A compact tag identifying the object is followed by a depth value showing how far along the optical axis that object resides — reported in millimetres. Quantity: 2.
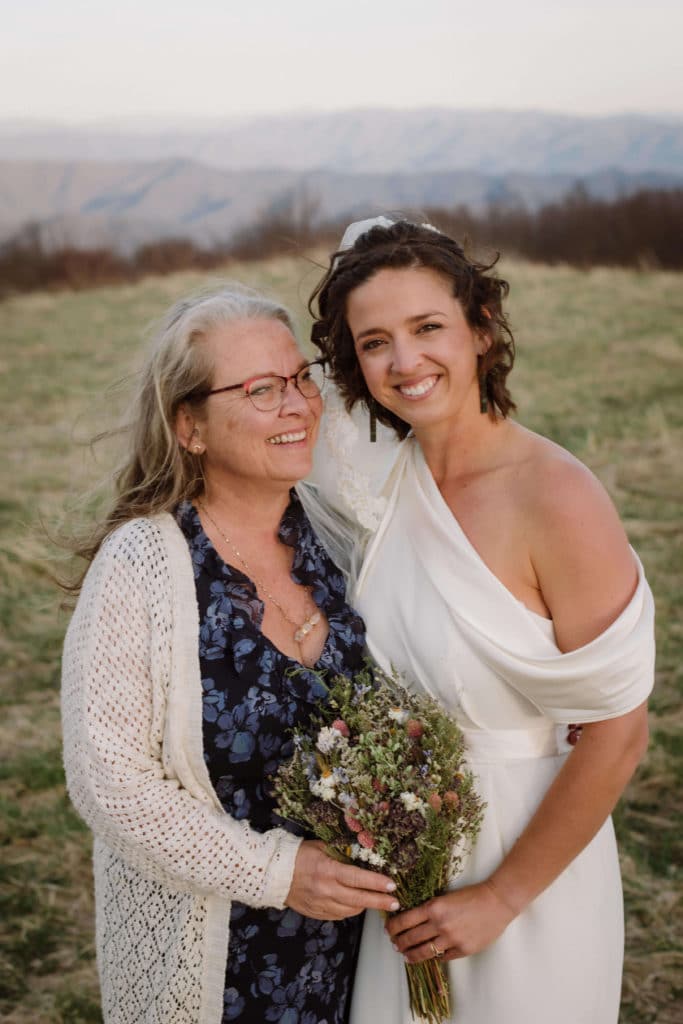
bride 2318
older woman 2389
